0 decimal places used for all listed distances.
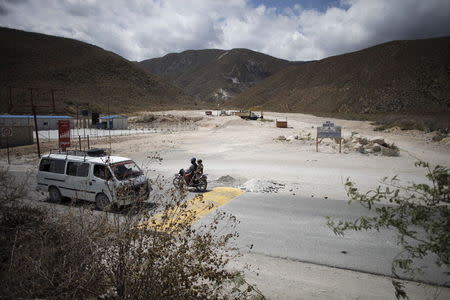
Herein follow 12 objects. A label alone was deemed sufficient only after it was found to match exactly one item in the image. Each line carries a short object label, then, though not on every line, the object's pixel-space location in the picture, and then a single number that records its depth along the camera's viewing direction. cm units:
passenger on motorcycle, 1075
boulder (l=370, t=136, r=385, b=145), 1953
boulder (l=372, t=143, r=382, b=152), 1881
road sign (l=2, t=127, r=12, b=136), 1862
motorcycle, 1052
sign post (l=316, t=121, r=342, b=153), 1884
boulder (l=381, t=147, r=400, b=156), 1800
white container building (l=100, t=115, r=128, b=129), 4276
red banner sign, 1788
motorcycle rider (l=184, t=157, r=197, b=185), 1047
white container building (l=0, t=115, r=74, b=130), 4078
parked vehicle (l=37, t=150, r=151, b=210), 860
